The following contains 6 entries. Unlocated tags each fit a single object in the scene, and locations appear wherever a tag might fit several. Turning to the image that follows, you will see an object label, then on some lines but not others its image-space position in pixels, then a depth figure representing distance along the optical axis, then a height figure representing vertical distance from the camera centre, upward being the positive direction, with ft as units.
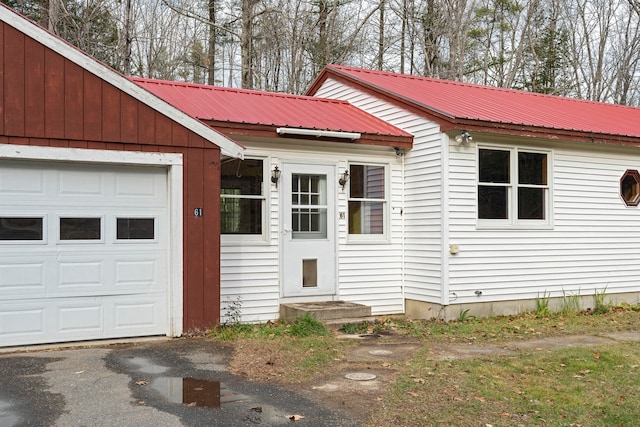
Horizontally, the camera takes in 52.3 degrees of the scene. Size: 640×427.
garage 25.35 +0.63
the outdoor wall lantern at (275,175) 33.12 +2.15
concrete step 31.24 -4.54
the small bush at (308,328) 29.09 -5.00
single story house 34.22 +0.82
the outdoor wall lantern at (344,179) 35.12 +2.08
